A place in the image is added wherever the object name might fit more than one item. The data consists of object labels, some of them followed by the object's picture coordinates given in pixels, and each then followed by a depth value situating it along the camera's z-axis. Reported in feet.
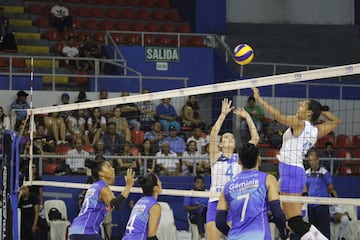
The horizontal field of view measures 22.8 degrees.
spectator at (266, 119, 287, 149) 56.90
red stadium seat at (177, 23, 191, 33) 73.61
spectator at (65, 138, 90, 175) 52.54
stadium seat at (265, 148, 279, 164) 54.48
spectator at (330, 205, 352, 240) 51.16
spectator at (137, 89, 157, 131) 57.98
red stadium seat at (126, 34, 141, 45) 70.83
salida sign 68.95
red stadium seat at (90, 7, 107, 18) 74.38
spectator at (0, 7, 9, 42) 64.23
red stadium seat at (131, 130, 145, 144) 55.42
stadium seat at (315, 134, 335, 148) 59.95
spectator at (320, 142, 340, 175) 56.39
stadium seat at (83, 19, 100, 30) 72.13
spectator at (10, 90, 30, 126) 56.65
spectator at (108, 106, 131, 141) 54.49
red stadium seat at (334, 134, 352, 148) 60.29
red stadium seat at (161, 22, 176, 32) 73.51
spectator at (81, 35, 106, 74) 66.03
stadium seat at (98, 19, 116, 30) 72.49
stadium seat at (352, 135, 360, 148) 60.03
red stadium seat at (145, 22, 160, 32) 73.41
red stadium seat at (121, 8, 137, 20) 74.79
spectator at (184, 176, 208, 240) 49.65
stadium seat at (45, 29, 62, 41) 69.05
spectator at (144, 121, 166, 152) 54.90
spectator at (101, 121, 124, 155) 53.62
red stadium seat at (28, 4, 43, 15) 71.46
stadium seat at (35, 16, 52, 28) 70.49
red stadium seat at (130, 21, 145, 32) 73.15
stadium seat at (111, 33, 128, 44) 70.13
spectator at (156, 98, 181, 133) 58.13
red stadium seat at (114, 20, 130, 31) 72.84
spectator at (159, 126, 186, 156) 55.21
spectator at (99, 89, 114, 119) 56.90
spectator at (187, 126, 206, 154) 55.43
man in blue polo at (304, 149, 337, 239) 42.22
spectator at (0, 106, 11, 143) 53.67
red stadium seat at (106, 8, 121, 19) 74.59
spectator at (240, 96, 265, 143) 56.95
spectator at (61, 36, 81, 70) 65.98
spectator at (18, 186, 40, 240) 49.11
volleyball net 40.68
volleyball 38.01
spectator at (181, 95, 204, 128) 58.70
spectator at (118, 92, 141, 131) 56.95
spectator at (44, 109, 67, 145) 53.72
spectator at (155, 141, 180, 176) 53.67
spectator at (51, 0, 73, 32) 69.41
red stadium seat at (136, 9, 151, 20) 75.23
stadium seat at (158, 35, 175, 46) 71.15
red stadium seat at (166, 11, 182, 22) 75.87
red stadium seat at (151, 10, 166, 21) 75.56
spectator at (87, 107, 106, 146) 53.88
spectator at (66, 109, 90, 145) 53.93
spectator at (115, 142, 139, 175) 53.06
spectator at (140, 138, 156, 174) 53.21
